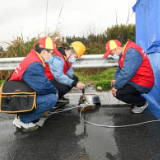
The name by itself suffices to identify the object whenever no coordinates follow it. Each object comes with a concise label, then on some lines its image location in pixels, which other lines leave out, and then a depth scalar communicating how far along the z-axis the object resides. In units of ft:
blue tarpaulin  10.45
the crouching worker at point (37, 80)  7.86
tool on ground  10.99
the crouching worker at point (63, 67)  10.58
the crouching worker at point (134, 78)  9.55
